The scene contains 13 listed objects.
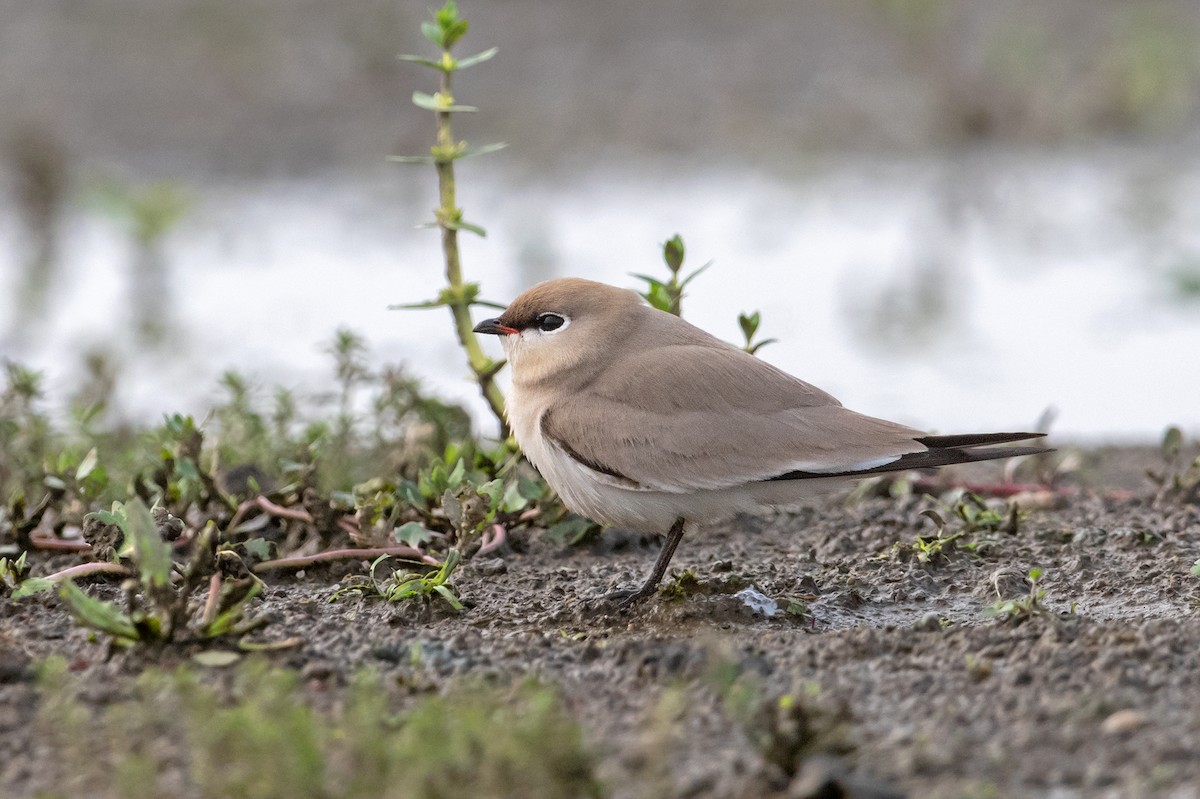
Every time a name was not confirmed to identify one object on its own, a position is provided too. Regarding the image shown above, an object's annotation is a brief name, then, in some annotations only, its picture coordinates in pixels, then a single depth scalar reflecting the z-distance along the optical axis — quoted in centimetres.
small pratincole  740
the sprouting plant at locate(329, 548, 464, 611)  722
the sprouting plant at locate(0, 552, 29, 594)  723
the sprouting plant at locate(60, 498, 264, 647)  596
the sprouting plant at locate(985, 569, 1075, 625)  661
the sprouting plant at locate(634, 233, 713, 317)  877
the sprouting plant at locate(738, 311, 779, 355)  871
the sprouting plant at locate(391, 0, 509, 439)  868
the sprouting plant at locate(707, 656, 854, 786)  502
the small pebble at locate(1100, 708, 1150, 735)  532
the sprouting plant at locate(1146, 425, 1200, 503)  906
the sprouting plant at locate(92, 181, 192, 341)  1762
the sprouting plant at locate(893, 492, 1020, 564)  807
